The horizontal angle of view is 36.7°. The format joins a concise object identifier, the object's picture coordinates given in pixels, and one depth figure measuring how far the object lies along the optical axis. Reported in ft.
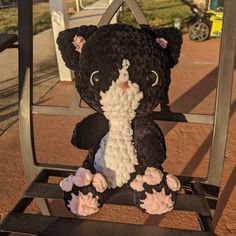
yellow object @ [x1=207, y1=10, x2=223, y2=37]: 16.82
